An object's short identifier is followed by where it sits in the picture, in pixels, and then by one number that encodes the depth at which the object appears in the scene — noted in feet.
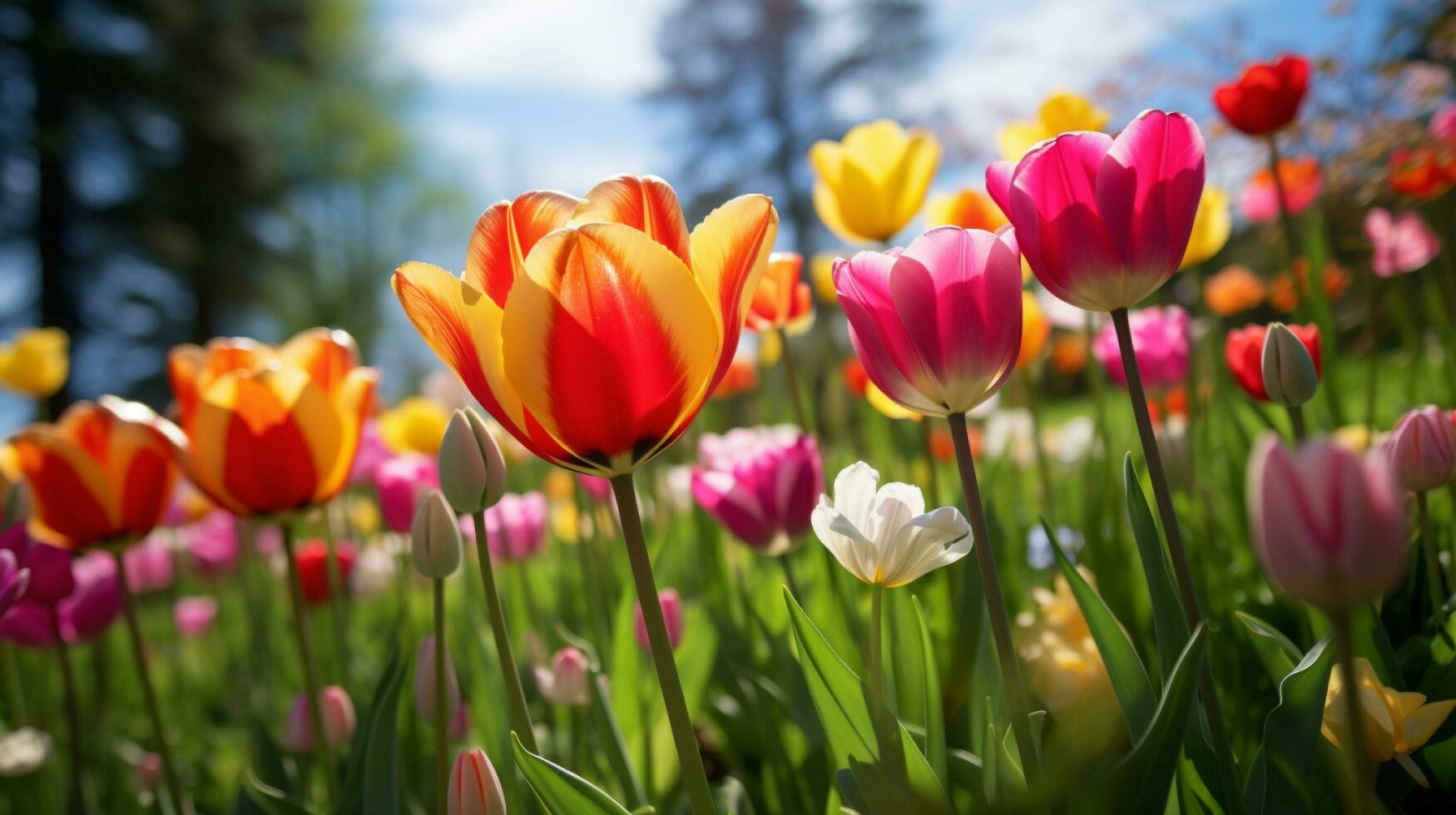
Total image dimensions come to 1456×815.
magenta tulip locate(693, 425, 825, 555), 2.92
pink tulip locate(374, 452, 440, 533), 4.29
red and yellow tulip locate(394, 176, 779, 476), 1.55
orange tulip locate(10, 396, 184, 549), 3.08
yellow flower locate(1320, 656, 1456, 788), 1.82
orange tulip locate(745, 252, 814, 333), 3.40
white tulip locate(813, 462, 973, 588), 1.76
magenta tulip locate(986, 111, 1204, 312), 1.70
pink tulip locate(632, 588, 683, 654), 3.23
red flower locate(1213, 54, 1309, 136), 3.83
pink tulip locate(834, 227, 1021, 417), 1.68
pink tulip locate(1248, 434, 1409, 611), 1.02
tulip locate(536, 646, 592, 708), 2.84
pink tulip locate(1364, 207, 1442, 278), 4.64
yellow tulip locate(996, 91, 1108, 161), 3.43
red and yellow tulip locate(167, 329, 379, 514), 2.67
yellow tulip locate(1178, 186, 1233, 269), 4.40
